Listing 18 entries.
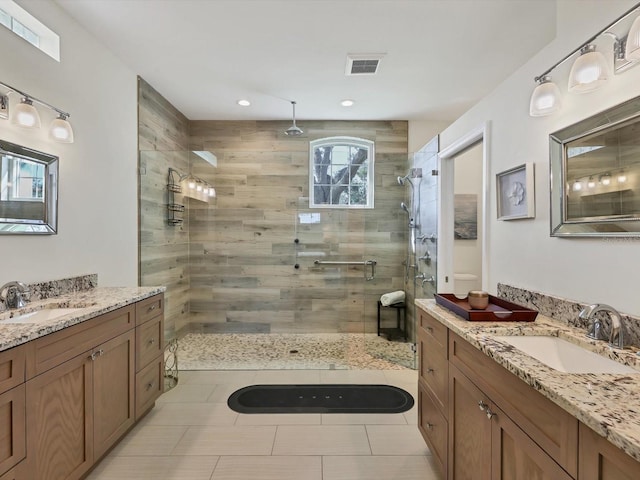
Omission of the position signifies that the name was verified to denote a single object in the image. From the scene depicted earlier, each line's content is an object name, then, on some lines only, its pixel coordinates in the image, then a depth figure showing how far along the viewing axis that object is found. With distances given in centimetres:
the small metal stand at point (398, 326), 393
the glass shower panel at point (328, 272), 401
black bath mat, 241
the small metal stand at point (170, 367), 279
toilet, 370
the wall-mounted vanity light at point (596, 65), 118
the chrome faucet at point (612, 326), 119
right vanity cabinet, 77
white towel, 383
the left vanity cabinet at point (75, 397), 127
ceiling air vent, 254
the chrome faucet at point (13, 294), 163
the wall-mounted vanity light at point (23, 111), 162
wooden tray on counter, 154
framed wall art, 188
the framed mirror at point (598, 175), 126
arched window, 414
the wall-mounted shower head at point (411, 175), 380
